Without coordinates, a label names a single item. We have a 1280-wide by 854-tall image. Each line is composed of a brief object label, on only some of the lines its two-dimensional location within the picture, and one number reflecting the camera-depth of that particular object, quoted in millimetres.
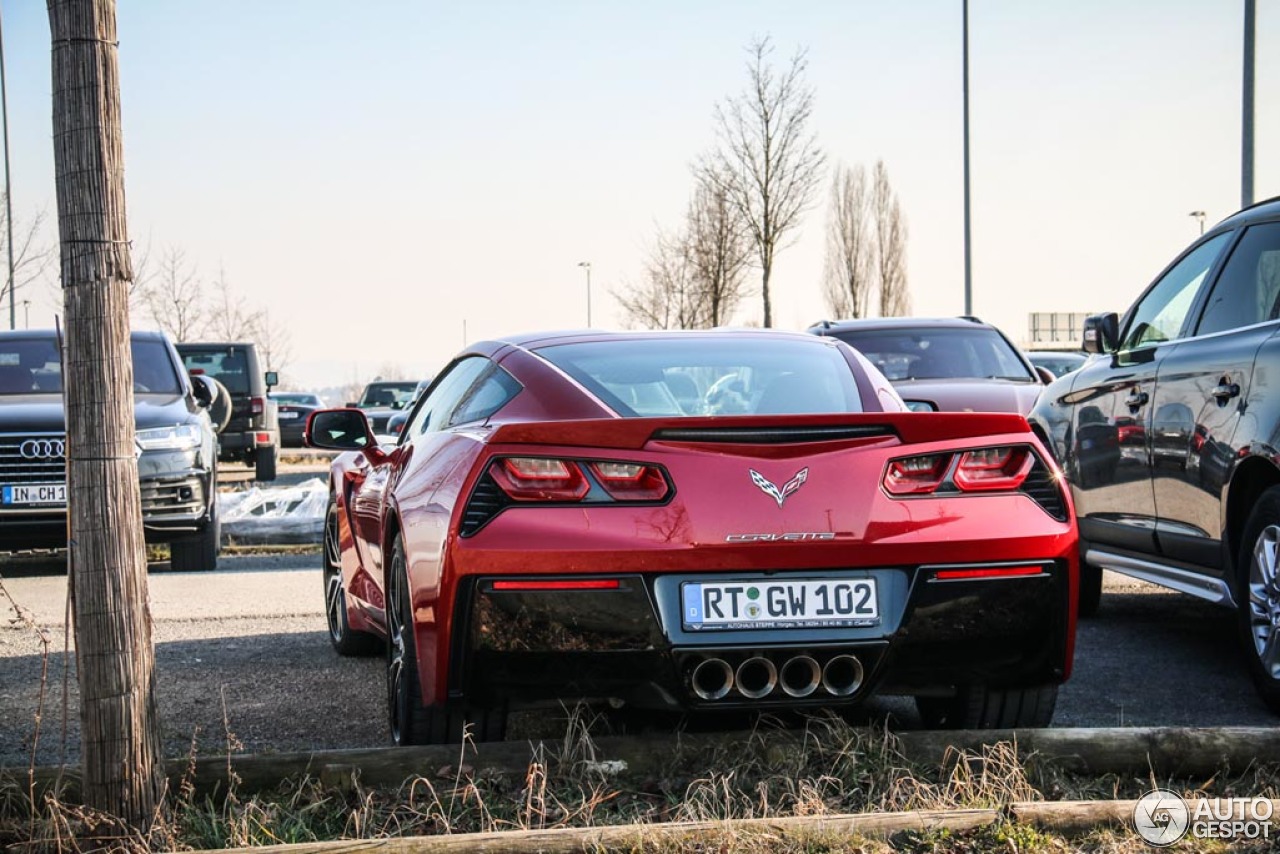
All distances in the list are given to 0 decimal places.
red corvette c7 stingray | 3914
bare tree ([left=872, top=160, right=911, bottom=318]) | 49094
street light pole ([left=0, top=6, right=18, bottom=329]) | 24695
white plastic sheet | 12648
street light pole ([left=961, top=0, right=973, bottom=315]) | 25344
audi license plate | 9828
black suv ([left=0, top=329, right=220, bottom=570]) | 9867
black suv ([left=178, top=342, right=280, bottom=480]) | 22094
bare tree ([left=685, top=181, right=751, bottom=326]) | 33125
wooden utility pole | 3496
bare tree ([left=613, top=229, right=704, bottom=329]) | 34938
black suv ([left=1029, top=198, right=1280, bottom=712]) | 5445
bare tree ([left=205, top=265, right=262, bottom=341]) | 49969
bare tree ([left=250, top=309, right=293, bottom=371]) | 58625
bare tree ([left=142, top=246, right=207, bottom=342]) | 43594
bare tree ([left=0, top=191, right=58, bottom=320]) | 26391
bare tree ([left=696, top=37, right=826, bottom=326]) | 30609
